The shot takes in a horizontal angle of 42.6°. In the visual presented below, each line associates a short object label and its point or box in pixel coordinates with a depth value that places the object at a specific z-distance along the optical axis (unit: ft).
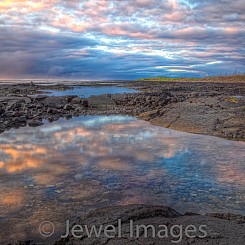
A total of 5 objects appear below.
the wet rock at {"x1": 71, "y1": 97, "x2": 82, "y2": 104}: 92.73
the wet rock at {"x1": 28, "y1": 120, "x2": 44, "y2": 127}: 54.07
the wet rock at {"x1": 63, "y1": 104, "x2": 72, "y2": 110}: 75.27
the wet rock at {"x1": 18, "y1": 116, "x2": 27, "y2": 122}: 56.89
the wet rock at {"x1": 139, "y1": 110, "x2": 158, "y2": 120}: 62.54
